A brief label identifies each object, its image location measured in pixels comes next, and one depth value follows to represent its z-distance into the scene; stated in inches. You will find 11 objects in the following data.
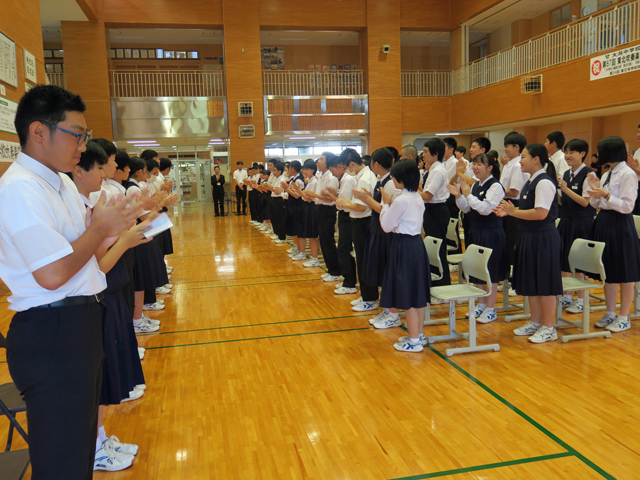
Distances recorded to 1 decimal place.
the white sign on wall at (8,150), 235.0
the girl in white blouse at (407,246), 154.1
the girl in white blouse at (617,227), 167.6
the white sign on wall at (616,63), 393.1
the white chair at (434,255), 175.6
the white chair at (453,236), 211.2
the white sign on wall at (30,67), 276.2
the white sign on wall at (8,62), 241.1
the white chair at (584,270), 162.1
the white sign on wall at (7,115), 236.7
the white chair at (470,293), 155.3
